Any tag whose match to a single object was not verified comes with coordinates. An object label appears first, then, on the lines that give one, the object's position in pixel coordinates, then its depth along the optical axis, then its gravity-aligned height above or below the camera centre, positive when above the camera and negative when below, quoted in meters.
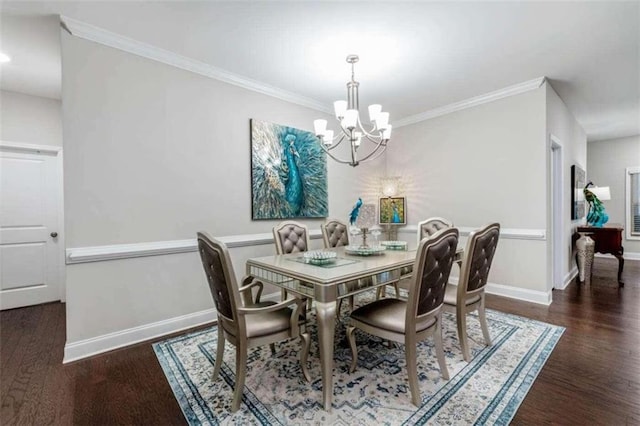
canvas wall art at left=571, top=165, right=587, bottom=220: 4.49 +0.25
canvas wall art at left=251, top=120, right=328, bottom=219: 3.37 +0.48
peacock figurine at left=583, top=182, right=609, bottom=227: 4.75 -0.06
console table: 4.23 -0.49
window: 6.00 +0.07
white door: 3.41 -0.17
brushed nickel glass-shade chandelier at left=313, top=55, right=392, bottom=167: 2.43 +0.80
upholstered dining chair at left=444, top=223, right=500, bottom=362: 2.07 -0.52
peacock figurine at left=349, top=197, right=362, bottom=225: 2.81 -0.02
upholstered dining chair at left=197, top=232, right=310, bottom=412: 1.61 -0.71
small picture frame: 4.73 -0.03
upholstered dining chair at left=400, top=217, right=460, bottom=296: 3.26 -0.20
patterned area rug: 1.59 -1.16
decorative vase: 4.22 -0.72
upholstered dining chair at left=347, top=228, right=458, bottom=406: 1.66 -0.69
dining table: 1.65 -0.45
